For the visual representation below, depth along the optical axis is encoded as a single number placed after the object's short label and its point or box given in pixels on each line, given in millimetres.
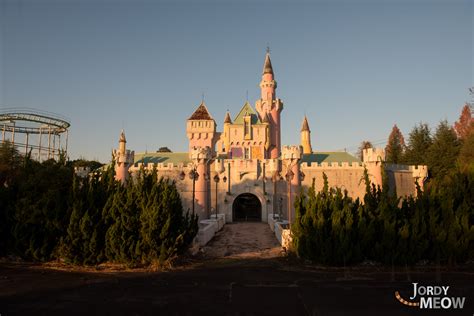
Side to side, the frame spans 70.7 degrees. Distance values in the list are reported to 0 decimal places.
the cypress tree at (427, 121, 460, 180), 43938
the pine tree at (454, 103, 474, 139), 55738
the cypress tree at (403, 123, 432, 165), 50719
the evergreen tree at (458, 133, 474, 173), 35438
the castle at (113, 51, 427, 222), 36688
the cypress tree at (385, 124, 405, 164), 59294
